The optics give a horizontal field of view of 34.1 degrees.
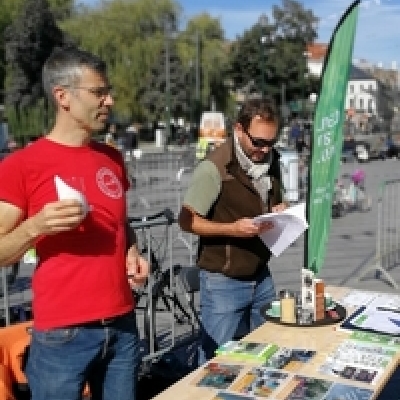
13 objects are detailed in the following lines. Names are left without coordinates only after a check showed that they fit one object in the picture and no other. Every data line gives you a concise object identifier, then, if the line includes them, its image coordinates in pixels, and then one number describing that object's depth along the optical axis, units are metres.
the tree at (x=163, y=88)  48.69
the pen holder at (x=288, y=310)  2.92
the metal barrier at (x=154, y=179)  13.37
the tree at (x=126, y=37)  47.56
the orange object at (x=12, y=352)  3.13
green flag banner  3.09
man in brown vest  3.10
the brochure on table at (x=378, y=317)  2.84
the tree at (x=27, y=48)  45.72
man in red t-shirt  2.14
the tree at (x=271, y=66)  57.25
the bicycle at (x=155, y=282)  4.31
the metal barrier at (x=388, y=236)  6.94
